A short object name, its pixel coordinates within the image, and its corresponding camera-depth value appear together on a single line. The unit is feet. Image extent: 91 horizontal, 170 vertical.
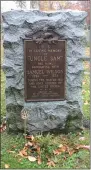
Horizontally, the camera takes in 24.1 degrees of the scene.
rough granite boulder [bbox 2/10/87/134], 10.05
